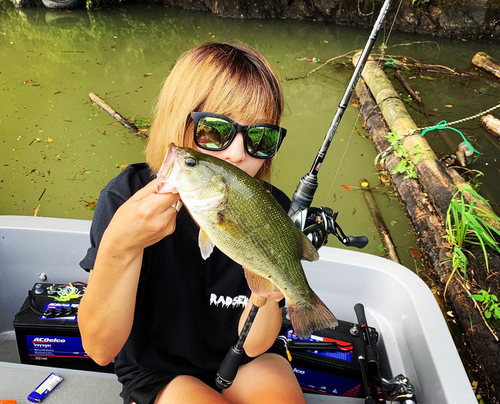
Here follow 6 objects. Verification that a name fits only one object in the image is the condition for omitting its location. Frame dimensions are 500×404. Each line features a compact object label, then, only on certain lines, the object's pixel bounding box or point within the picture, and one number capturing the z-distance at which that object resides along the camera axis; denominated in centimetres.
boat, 183
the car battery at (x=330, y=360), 204
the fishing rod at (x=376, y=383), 178
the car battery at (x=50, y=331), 202
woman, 133
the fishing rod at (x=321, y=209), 147
